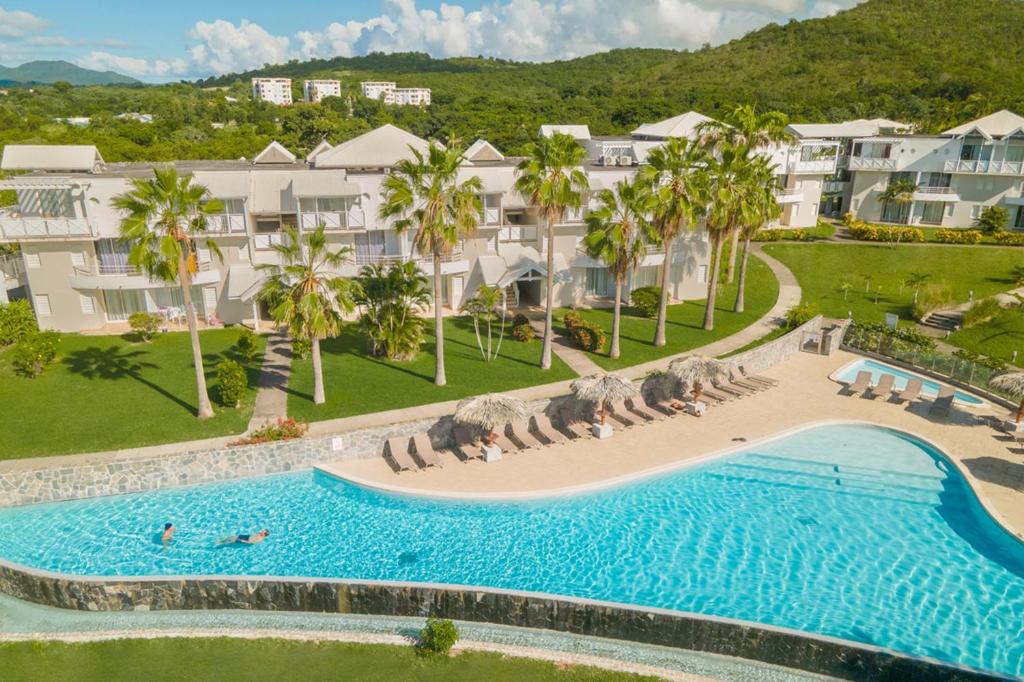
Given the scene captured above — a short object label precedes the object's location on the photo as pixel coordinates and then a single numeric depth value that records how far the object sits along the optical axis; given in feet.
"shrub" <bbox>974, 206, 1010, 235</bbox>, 173.68
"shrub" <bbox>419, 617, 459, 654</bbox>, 46.88
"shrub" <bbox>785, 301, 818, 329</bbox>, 119.96
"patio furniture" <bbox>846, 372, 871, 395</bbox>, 96.58
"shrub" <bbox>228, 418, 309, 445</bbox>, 75.10
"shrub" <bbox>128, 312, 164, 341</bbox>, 106.73
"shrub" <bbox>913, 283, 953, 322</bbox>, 124.57
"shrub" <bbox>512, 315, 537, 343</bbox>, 112.88
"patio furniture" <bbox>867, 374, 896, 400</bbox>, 95.91
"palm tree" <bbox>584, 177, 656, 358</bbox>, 96.53
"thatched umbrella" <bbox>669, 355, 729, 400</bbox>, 88.99
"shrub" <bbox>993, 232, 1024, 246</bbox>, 165.89
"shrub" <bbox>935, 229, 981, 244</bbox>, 169.48
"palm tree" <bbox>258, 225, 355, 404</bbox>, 79.46
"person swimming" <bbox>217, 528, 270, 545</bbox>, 62.28
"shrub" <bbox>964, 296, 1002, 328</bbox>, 117.80
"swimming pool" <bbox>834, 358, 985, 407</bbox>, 95.50
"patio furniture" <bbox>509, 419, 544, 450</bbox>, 80.48
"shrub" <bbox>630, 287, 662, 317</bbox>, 127.13
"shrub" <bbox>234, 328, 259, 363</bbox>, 99.76
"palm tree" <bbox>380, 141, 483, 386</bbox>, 83.87
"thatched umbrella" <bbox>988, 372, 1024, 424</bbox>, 80.94
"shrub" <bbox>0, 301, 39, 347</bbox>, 103.65
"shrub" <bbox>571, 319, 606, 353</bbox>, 108.68
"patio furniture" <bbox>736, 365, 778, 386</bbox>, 99.26
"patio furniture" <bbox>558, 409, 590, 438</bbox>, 84.48
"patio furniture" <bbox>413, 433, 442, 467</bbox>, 75.20
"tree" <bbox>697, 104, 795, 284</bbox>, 120.98
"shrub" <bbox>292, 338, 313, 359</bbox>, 101.86
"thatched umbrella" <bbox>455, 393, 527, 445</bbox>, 75.31
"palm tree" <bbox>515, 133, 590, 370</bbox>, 90.74
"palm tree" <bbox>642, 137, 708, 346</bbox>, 99.35
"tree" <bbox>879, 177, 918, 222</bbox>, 186.60
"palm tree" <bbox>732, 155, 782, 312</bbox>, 111.65
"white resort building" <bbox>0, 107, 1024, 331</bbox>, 110.32
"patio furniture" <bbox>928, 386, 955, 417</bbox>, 89.61
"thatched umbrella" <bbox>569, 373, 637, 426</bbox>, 81.51
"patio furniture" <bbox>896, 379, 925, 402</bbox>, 93.91
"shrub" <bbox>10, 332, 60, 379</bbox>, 91.56
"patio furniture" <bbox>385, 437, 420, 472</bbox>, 74.74
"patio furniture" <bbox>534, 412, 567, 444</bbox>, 81.92
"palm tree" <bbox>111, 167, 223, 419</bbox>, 71.46
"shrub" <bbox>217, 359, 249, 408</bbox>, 83.71
